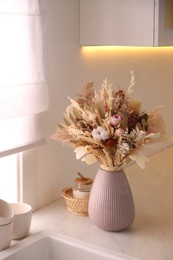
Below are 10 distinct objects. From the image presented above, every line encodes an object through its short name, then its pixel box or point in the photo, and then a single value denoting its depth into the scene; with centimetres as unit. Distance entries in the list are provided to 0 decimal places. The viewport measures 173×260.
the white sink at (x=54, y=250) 157
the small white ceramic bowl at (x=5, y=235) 154
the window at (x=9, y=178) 187
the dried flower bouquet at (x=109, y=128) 163
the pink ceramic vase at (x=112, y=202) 171
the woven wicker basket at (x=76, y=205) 188
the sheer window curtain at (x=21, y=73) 167
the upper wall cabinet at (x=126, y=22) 194
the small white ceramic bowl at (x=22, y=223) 166
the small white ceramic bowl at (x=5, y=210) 165
